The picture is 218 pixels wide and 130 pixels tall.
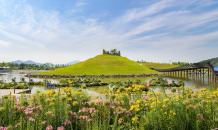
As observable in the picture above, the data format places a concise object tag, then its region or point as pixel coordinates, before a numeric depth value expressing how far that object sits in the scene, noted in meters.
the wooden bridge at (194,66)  31.54
